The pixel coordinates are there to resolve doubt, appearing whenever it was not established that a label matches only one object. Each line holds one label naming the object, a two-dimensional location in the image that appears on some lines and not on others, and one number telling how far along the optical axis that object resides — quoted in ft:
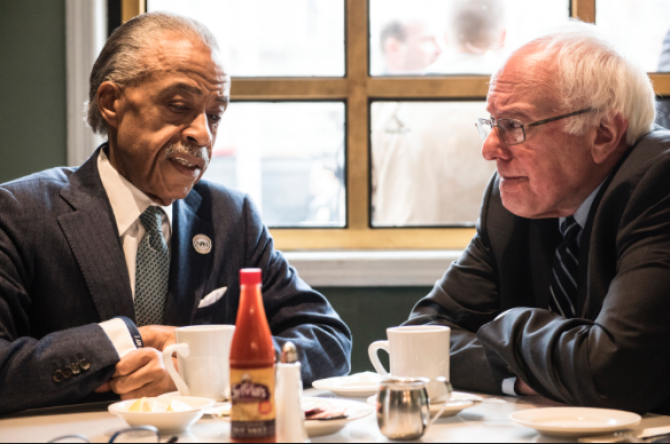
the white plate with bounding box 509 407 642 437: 5.90
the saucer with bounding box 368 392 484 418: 6.22
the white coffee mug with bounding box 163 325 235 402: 6.38
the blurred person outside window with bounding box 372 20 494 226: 11.11
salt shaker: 5.64
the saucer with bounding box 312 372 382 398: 6.72
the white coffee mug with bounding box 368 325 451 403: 6.28
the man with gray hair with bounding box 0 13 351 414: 7.32
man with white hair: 6.64
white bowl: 5.95
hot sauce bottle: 5.59
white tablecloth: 5.98
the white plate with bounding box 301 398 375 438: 5.95
